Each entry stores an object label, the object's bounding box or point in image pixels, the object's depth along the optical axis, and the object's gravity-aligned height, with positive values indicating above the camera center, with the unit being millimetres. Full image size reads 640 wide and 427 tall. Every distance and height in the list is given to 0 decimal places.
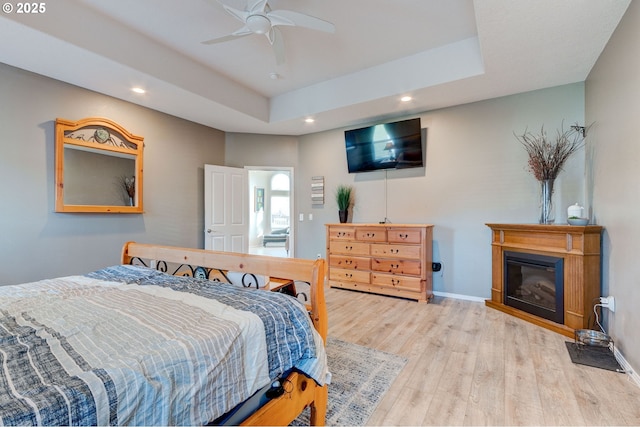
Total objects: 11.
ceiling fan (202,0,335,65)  2119 +1453
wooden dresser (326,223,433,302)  3678 -652
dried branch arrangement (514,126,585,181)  3008 +677
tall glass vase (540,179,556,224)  3014 +109
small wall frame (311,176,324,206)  5039 +362
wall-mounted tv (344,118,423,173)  3986 +942
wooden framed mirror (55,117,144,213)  3080 +514
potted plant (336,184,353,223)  4578 +132
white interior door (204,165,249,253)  4551 +34
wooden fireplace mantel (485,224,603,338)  2574 -465
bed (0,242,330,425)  741 -440
